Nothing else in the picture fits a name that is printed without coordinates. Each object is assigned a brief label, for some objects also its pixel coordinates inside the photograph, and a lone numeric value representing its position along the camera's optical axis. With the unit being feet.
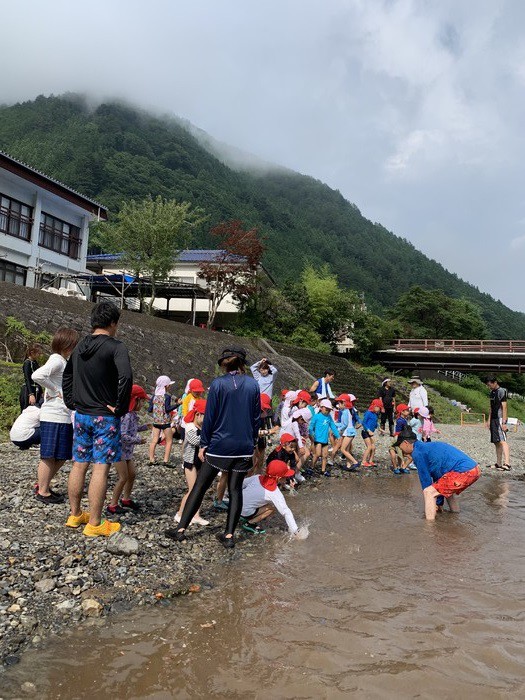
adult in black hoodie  14.46
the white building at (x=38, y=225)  77.56
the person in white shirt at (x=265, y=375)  31.71
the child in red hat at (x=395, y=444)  33.40
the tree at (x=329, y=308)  116.26
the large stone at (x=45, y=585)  11.62
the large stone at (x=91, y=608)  11.19
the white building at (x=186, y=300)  118.73
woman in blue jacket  15.98
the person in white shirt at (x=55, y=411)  16.85
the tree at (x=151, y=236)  91.09
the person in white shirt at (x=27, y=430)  20.18
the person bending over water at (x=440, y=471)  21.21
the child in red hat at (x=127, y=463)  17.88
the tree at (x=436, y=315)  190.90
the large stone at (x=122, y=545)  14.06
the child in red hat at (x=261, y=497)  18.74
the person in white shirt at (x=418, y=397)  40.81
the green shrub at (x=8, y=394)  32.45
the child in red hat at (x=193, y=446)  18.32
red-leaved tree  97.14
